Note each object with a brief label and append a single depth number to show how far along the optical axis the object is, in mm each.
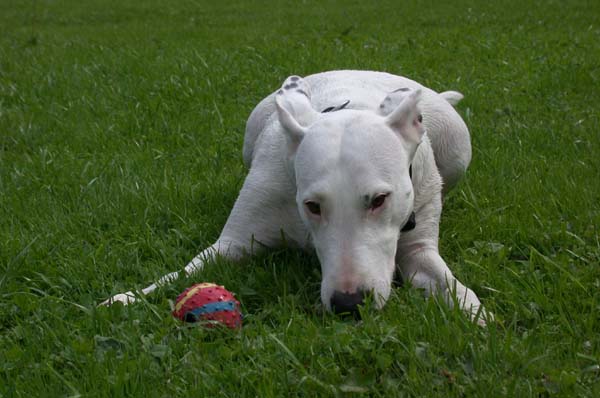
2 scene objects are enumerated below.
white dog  3045
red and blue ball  3072
